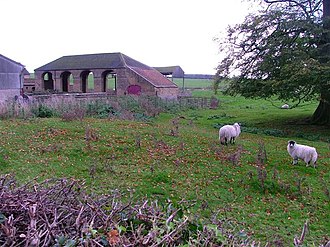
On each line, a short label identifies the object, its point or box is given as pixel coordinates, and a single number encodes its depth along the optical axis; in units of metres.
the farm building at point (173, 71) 57.16
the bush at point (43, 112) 19.28
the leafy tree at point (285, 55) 18.11
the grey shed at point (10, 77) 30.39
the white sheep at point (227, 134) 13.62
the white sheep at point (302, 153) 11.07
